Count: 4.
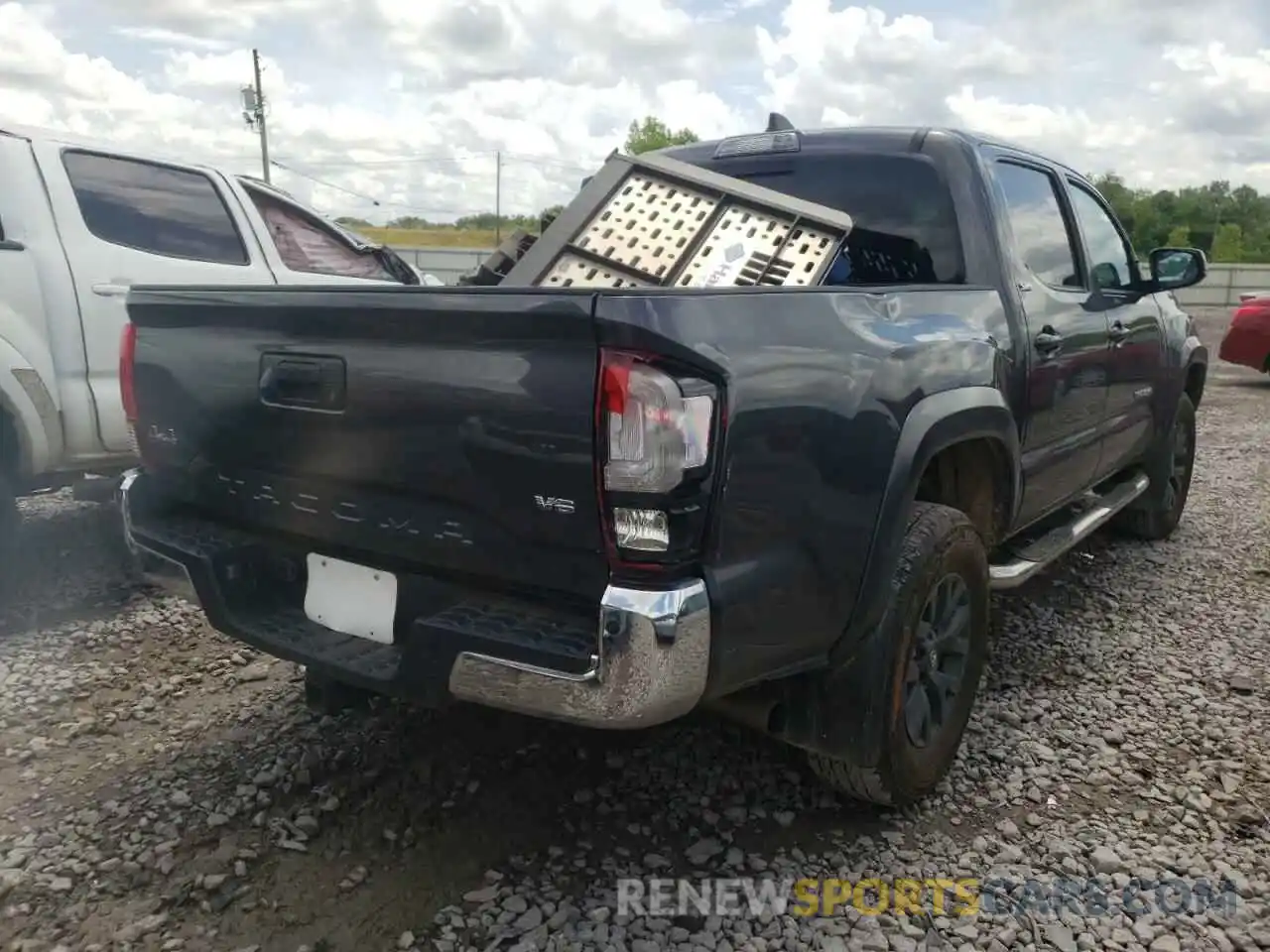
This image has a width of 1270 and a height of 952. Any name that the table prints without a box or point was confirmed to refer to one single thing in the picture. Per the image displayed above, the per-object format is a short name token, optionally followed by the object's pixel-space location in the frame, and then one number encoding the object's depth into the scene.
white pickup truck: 3.96
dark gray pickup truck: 1.86
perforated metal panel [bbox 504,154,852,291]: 3.02
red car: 12.07
